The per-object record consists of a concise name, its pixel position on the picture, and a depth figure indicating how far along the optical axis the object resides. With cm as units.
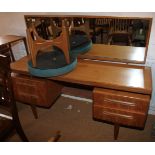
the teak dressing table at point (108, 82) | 129
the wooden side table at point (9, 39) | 187
